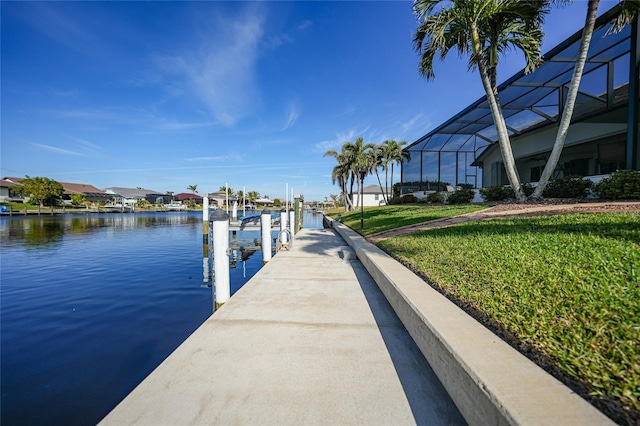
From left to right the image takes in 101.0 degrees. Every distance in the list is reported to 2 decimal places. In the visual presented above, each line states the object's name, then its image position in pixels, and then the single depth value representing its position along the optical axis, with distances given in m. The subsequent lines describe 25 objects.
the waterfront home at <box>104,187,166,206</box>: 84.21
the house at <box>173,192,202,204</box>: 95.82
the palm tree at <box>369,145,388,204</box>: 34.18
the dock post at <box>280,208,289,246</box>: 9.67
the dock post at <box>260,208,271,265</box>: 8.21
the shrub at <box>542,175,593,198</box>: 9.99
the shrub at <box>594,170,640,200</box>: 8.19
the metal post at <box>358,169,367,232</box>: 14.89
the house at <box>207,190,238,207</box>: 88.69
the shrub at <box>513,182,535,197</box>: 11.93
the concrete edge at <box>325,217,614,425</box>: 1.50
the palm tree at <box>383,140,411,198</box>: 31.75
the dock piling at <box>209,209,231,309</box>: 5.03
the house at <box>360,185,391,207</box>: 52.06
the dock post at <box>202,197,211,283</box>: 9.54
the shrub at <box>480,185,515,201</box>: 13.00
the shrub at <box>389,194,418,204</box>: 23.14
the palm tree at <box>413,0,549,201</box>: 9.72
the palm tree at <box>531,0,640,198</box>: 8.20
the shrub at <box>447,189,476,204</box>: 16.19
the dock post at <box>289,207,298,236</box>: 13.48
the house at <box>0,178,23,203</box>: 52.34
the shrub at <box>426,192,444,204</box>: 18.50
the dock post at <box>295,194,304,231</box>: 17.61
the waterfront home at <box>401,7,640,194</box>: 10.05
